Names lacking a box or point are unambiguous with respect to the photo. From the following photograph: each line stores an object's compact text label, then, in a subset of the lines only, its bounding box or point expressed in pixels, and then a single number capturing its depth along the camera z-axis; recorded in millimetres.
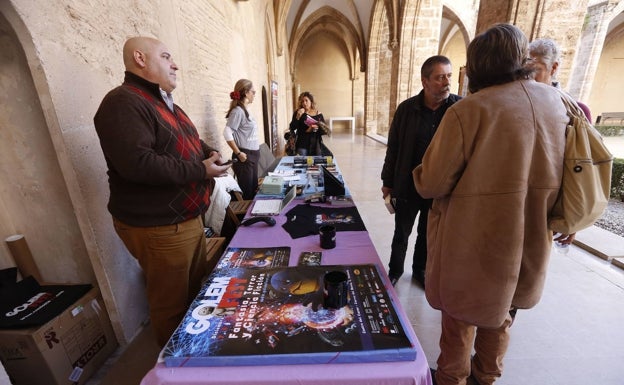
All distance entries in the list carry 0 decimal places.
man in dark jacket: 1909
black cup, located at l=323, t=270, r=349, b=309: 1011
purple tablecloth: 804
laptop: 2060
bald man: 1283
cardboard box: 1449
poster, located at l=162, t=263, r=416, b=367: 851
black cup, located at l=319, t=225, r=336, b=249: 1521
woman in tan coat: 1014
